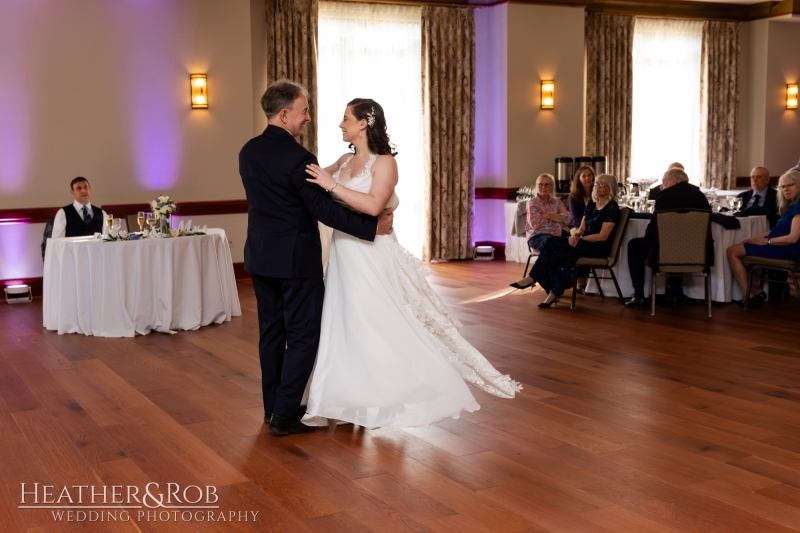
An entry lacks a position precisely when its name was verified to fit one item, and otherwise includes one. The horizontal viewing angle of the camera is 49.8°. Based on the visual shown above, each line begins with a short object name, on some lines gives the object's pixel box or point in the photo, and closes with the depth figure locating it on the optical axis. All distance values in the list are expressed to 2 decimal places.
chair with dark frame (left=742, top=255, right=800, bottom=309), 6.98
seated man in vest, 7.55
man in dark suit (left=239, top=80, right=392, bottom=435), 3.88
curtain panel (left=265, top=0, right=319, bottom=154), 9.77
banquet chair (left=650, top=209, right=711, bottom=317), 6.96
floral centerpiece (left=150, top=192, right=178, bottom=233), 7.07
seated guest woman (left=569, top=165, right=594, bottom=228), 8.27
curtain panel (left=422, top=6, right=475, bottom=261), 10.76
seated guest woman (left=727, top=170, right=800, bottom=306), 7.00
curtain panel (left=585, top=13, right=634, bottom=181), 11.69
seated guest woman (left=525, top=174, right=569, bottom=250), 8.56
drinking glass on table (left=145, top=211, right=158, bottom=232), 7.07
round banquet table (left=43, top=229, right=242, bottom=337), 6.73
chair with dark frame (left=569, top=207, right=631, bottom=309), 7.42
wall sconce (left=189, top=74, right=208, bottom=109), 9.20
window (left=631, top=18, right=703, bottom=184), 12.25
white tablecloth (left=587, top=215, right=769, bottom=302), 7.53
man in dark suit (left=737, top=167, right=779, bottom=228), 7.99
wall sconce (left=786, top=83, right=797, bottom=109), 13.08
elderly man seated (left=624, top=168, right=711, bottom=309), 7.35
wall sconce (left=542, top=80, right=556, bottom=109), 11.11
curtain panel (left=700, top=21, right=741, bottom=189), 12.62
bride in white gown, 3.97
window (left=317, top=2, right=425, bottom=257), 10.23
